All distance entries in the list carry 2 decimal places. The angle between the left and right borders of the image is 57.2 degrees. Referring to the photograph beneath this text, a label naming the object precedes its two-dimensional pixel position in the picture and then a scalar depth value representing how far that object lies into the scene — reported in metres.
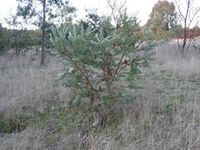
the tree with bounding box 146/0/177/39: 13.64
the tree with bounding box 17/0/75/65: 8.77
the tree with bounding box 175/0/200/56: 8.24
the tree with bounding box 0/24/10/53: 9.65
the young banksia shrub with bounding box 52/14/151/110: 2.83
